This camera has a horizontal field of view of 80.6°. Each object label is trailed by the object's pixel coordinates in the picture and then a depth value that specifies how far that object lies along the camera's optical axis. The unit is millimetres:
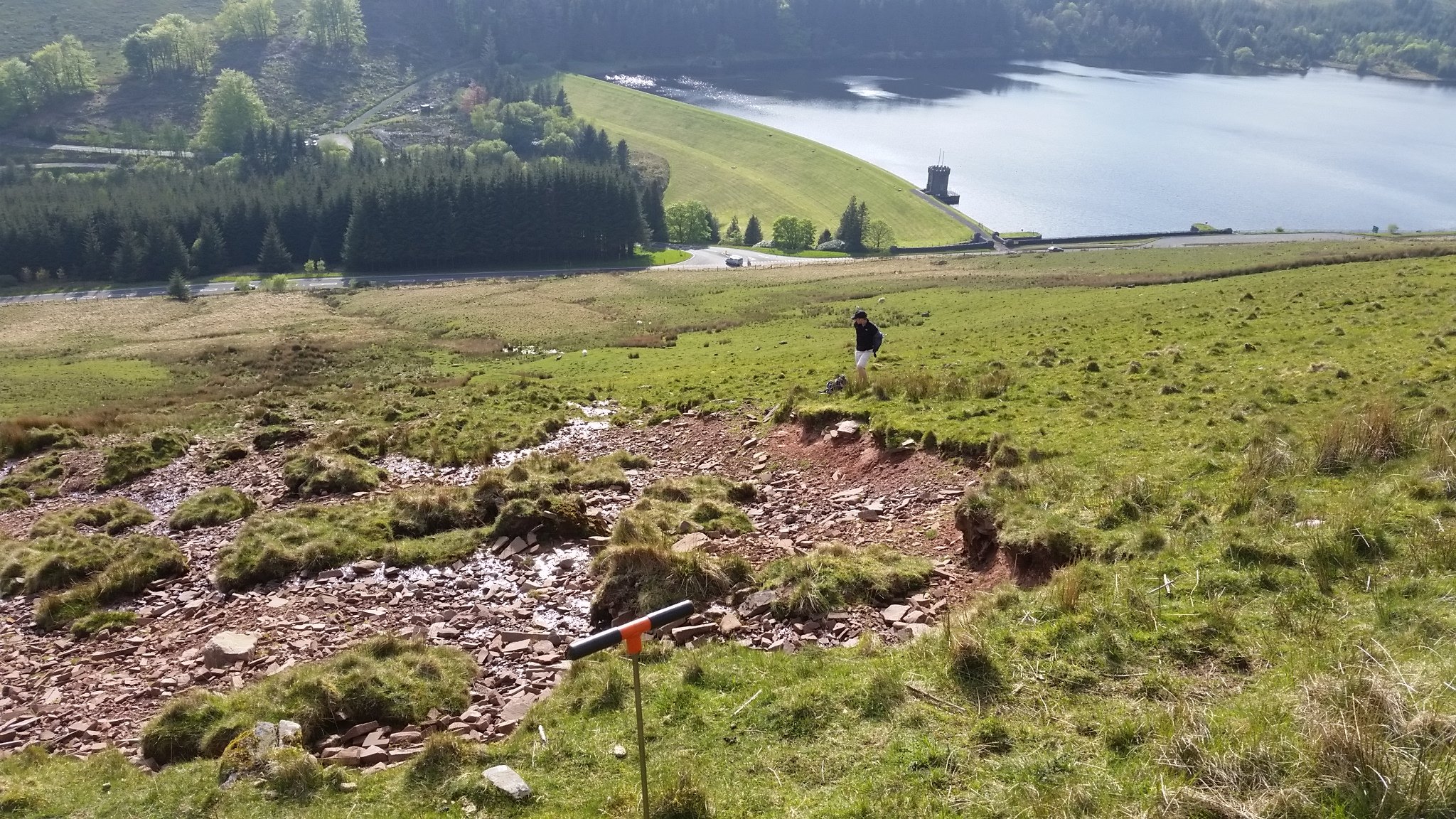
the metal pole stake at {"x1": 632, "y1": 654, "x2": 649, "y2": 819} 6645
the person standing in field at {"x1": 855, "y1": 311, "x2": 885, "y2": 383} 22906
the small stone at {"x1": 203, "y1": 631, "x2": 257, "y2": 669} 12125
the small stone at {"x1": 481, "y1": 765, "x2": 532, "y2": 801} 8164
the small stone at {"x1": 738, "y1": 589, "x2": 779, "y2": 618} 11875
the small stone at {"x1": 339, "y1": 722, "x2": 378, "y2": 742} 9984
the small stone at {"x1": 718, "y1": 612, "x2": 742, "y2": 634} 11469
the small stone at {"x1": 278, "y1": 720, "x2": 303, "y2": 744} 9477
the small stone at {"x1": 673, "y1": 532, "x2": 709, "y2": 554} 14164
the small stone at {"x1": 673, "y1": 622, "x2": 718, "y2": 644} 11430
